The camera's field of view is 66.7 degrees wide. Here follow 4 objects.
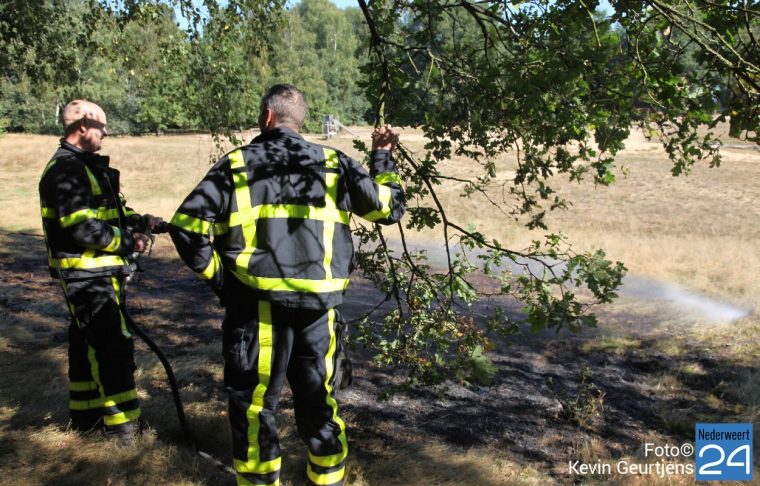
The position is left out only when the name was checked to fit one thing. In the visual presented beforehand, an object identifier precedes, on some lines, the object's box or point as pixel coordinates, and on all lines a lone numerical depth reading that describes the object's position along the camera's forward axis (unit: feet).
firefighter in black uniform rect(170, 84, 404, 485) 8.73
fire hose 11.80
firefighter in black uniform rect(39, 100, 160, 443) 10.61
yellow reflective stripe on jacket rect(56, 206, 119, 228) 10.45
